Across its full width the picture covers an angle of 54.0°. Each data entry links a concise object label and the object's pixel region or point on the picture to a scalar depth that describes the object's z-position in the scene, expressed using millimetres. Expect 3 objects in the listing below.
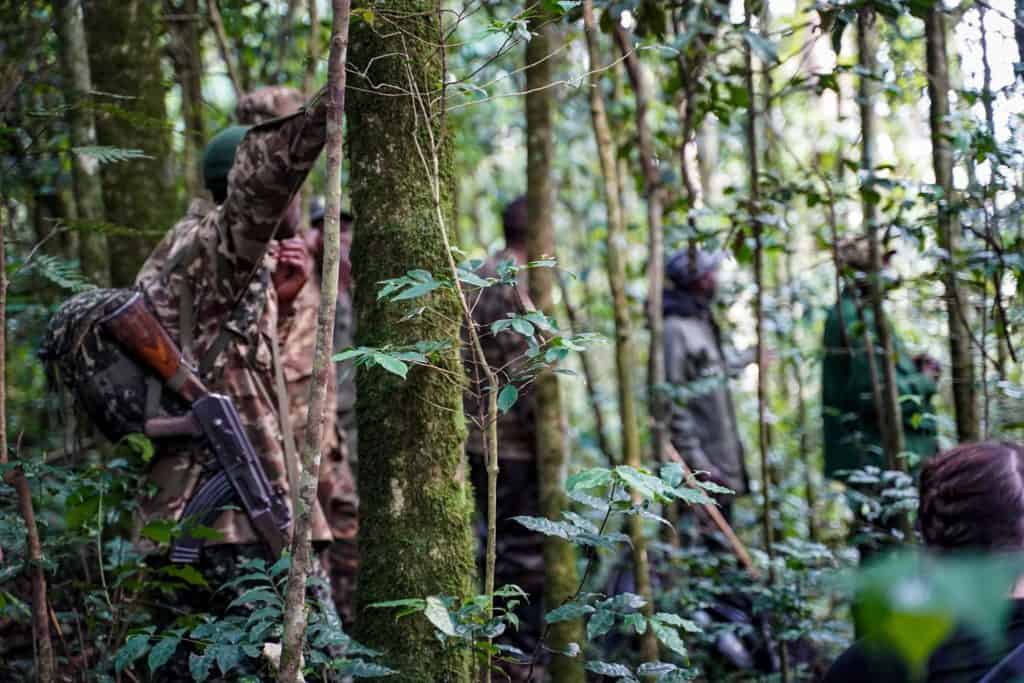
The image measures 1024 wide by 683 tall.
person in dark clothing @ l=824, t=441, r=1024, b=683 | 1970
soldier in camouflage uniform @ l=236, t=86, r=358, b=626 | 4375
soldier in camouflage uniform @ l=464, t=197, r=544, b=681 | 5820
